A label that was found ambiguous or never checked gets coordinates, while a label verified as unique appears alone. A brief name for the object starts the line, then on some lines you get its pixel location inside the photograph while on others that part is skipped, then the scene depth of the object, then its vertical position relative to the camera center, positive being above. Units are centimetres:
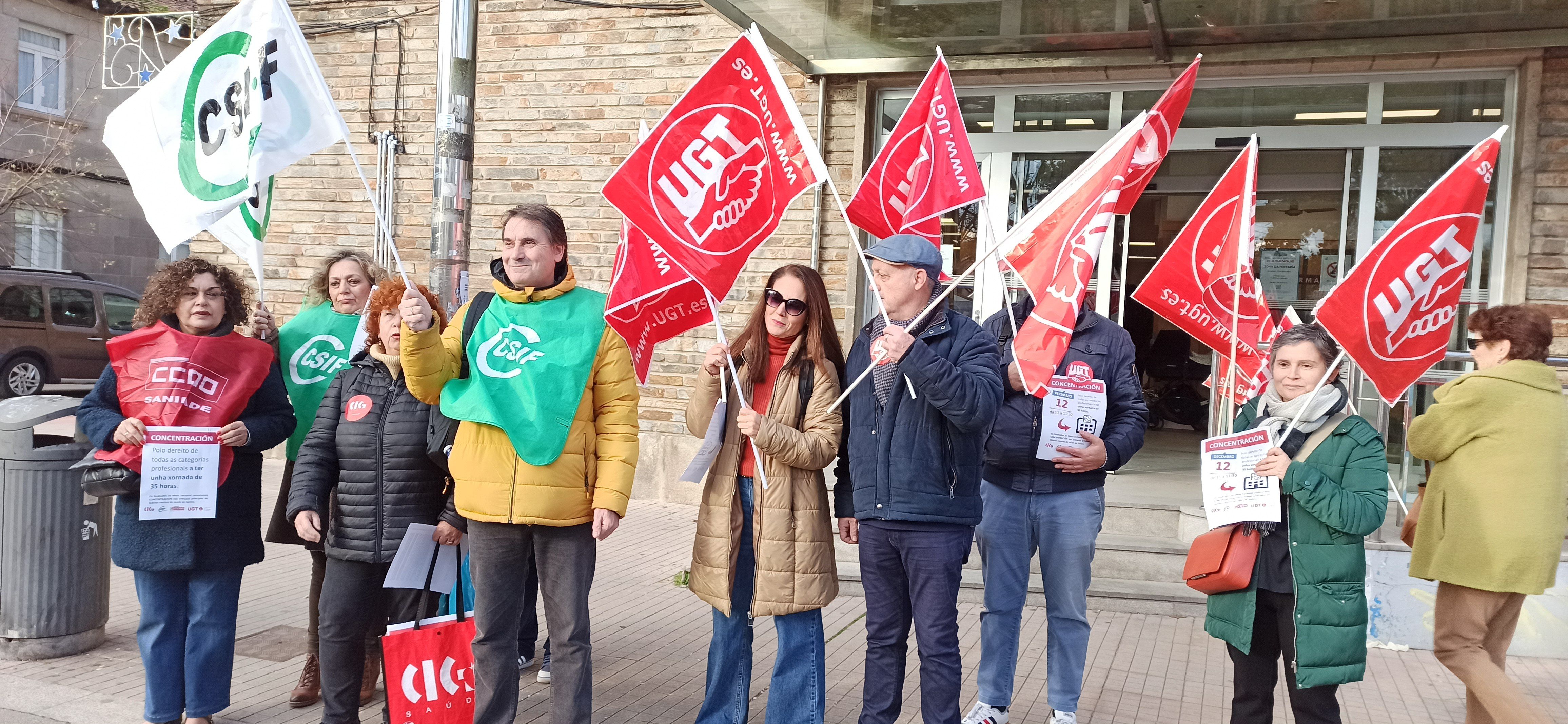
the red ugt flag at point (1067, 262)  391 +32
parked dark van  1538 -44
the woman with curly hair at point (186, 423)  381 -59
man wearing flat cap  357 -55
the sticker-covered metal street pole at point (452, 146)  479 +80
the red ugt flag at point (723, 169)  368 +59
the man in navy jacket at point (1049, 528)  422 -78
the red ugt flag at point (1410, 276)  366 +31
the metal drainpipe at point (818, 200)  885 +116
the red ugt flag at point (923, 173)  423 +70
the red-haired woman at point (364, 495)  374 -69
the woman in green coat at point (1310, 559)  324 -67
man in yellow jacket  348 -44
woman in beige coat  376 -68
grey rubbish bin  471 -114
